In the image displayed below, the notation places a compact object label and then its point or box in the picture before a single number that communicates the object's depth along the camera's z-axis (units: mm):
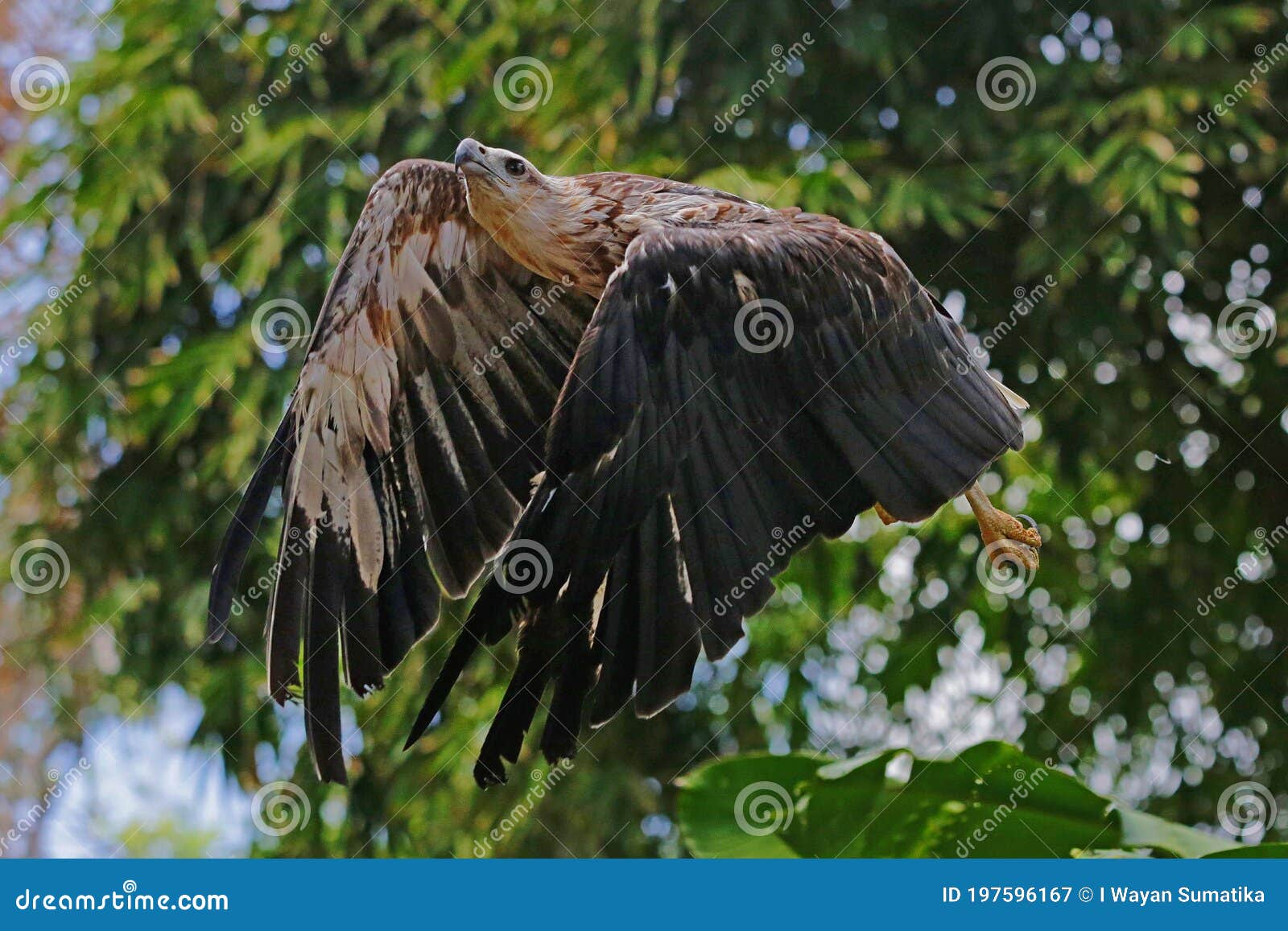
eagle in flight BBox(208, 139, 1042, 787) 6492
